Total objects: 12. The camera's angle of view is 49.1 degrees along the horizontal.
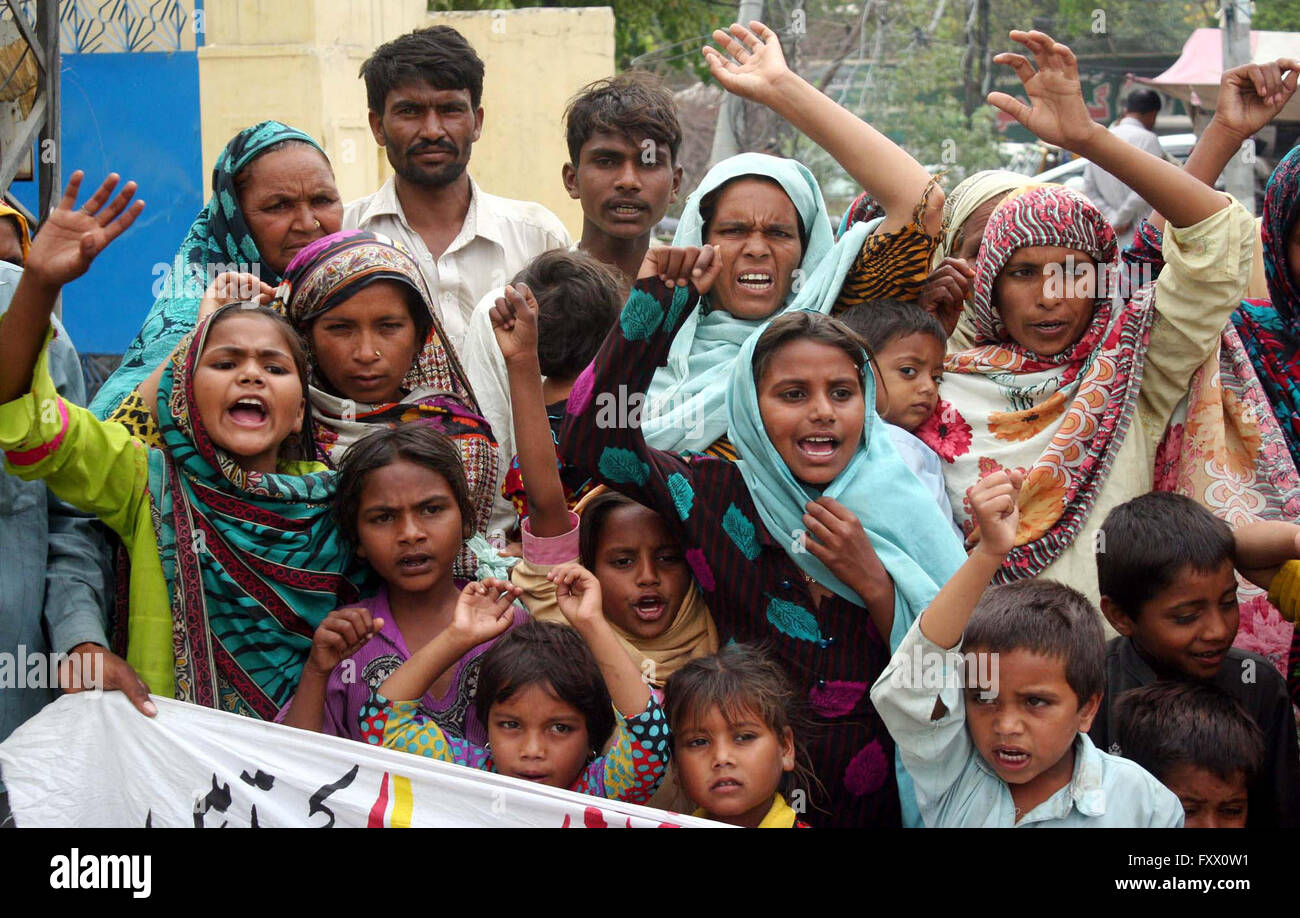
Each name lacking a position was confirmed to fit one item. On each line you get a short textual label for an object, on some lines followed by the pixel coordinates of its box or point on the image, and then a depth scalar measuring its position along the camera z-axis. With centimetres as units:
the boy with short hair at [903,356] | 389
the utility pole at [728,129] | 1027
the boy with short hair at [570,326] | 409
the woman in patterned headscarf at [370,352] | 372
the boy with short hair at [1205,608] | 350
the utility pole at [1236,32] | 805
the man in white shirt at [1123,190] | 912
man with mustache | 490
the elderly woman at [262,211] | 422
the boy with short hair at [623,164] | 479
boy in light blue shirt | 303
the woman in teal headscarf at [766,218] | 397
